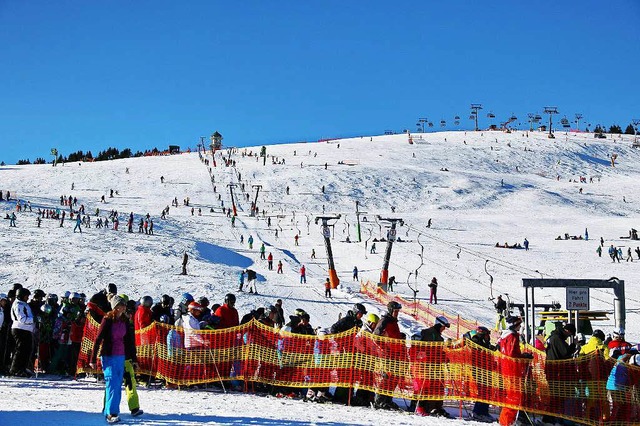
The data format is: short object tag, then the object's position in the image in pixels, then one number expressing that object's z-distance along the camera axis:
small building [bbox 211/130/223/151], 106.38
